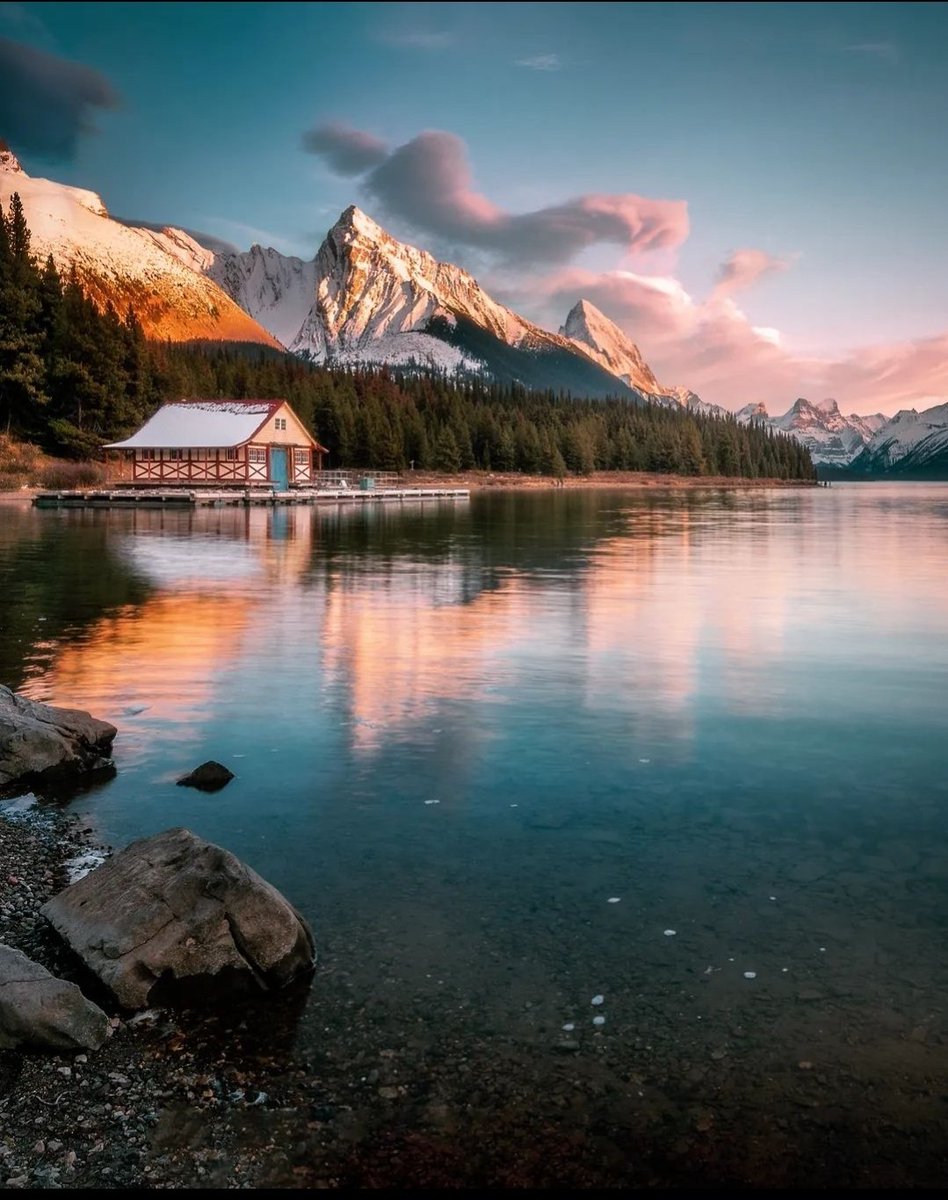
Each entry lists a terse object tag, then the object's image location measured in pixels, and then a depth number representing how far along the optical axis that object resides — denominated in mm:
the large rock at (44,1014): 5867
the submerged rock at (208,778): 10852
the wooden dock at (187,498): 73375
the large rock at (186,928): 6660
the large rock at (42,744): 11039
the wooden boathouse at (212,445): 83938
